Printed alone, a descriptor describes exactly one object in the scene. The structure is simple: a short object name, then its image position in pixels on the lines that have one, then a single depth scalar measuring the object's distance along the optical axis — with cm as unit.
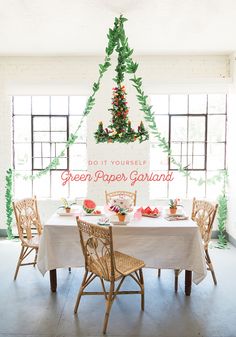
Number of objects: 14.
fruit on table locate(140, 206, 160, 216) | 382
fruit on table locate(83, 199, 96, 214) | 390
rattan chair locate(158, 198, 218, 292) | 375
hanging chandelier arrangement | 374
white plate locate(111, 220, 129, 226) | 347
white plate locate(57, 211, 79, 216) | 384
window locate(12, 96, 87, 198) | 567
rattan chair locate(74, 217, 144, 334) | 287
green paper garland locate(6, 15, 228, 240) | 516
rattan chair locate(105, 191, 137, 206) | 502
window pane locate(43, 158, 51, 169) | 576
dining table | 338
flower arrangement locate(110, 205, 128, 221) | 351
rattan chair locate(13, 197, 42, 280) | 390
